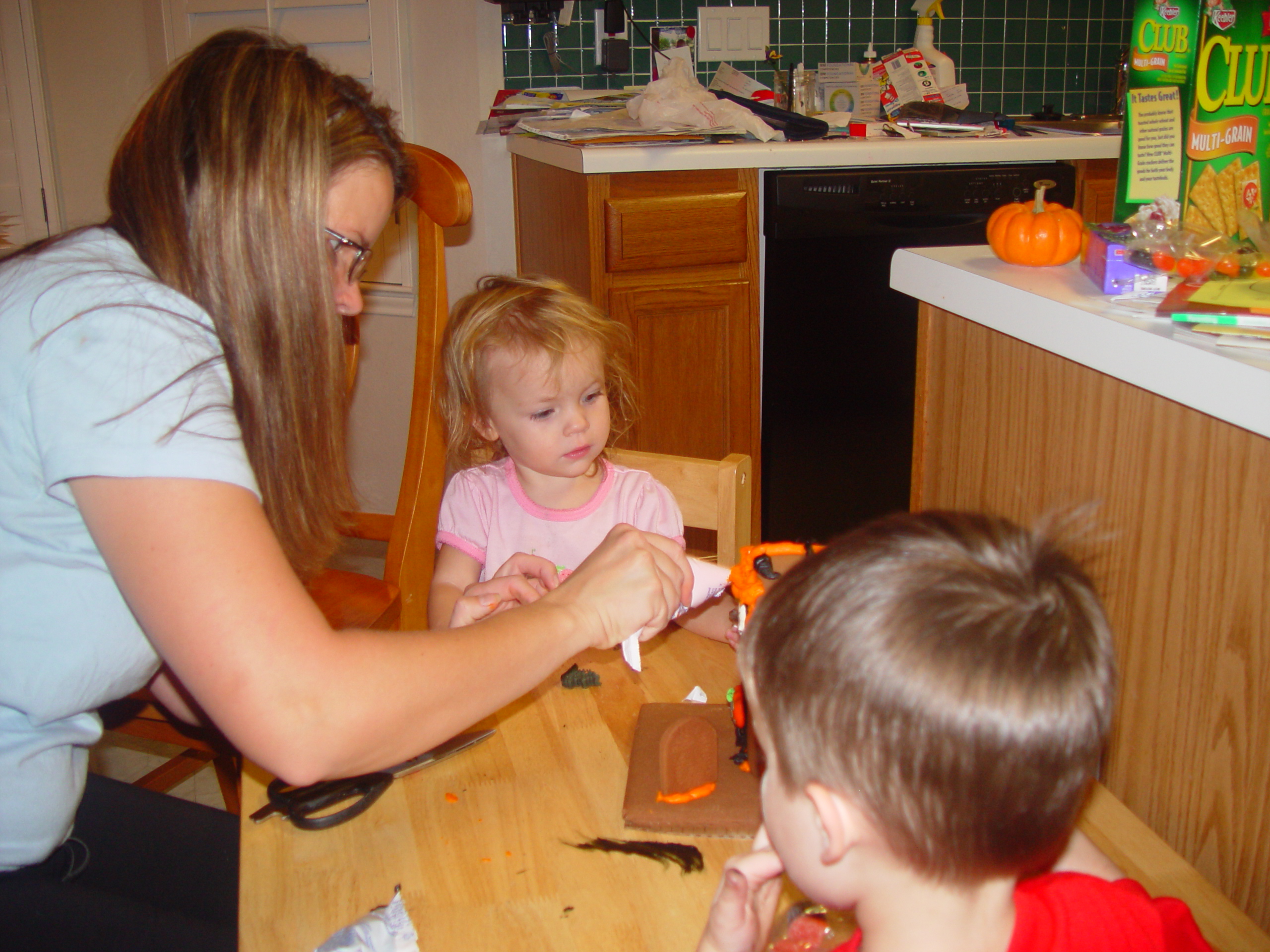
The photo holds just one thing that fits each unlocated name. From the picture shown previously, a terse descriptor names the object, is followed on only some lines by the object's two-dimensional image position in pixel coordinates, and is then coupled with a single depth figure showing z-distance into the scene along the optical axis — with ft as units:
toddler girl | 4.38
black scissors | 2.41
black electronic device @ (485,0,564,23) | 8.62
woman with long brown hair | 2.08
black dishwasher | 7.55
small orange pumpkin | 3.59
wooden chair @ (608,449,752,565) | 4.22
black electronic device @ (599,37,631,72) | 8.90
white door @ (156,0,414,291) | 8.53
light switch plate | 9.13
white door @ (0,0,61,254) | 9.11
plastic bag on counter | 7.45
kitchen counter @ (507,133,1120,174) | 7.12
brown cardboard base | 2.31
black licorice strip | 2.23
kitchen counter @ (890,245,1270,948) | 2.37
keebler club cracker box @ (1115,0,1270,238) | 3.13
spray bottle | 9.21
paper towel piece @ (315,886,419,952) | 2.01
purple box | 3.01
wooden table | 2.06
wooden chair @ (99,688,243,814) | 4.30
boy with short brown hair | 1.62
